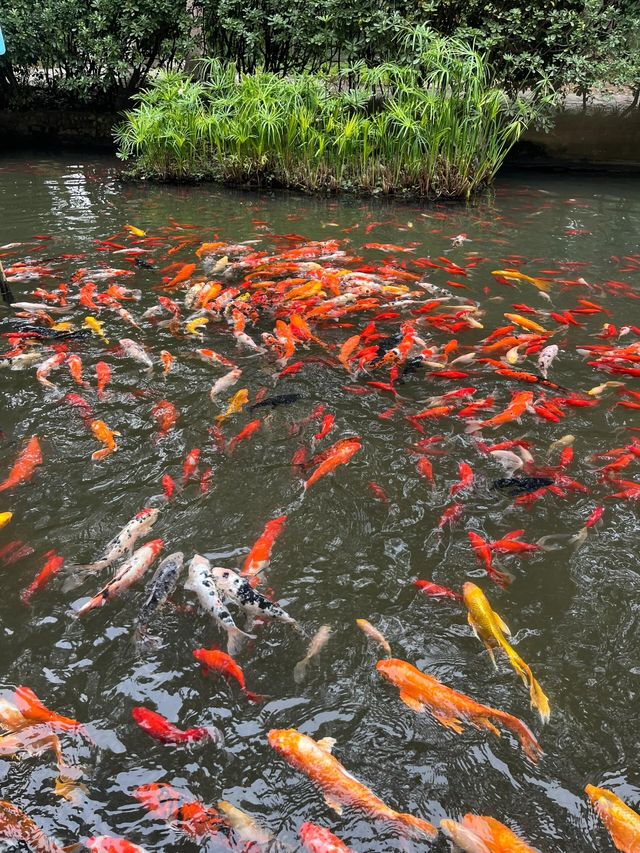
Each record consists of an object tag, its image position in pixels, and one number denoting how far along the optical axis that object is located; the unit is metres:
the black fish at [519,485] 3.68
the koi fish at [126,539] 3.20
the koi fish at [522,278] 6.71
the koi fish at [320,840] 2.02
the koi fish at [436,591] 3.05
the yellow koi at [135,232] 8.20
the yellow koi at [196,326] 5.58
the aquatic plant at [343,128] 9.66
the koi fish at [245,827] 2.10
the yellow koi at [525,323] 5.65
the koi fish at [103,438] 4.01
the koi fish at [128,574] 2.95
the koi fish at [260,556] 3.14
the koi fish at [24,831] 2.06
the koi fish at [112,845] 1.95
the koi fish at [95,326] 5.52
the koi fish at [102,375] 4.74
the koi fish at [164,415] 4.29
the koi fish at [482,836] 1.99
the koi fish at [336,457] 3.85
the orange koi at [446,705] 2.46
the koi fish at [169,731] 2.41
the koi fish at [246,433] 4.14
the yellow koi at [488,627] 2.66
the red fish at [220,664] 2.63
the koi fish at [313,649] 2.68
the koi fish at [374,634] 2.79
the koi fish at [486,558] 3.16
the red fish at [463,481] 3.74
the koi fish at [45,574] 3.03
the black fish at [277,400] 4.45
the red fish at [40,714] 2.44
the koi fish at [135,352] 5.09
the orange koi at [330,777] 2.15
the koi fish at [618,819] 2.07
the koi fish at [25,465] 3.76
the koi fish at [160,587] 2.89
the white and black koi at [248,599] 2.88
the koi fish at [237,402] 4.48
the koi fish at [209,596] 2.78
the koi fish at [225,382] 4.70
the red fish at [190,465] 3.85
